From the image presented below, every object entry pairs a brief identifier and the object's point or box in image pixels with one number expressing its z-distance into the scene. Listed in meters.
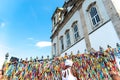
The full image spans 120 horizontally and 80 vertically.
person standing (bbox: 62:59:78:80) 3.76
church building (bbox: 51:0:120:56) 6.03
